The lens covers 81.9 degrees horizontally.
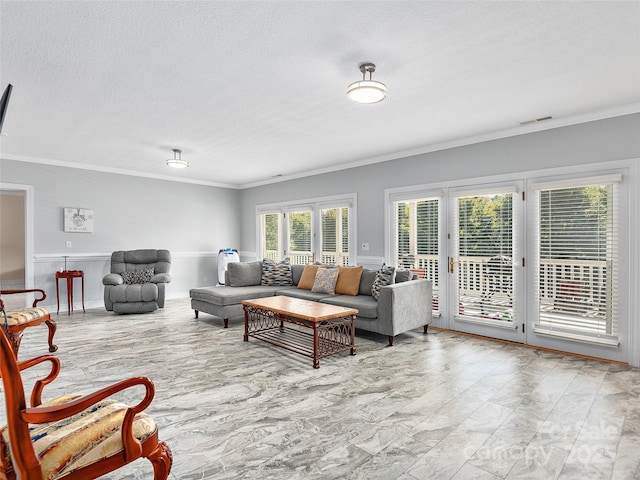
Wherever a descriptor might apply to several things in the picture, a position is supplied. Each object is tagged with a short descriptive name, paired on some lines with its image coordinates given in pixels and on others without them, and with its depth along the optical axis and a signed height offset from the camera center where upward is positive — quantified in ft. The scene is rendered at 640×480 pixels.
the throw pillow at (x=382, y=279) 15.07 -1.63
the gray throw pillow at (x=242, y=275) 19.70 -1.84
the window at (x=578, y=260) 12.00 -0.74
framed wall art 20.42 +1.23
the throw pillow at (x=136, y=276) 20.39 -1.95
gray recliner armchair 18.99 -2.15
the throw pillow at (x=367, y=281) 16.68 -1.88
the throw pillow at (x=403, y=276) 15.60 -1.54
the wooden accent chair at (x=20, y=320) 10.79 -2.40
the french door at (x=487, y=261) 14.14 -0.87
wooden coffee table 12.11 -2.91
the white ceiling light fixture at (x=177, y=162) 17.21 +3.69
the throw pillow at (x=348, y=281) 16.77 -1.87
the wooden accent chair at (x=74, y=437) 3.85 -2.40
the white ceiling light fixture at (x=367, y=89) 9.09 +3.78
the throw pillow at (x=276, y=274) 20.13 -1.84
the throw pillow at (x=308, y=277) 18.71 -1.87
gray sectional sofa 13.80 -2.52
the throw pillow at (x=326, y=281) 17.37 -1.93
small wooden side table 19.25 -2.03
